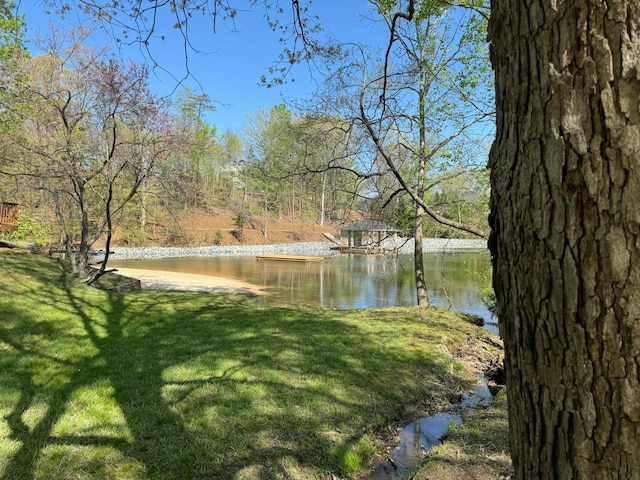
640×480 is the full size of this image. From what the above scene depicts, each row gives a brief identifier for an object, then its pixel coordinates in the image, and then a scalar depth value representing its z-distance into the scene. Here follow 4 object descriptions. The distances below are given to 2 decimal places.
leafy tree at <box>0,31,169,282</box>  7.90
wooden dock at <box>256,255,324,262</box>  24.77
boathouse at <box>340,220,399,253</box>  31.86
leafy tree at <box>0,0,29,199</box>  8.38
